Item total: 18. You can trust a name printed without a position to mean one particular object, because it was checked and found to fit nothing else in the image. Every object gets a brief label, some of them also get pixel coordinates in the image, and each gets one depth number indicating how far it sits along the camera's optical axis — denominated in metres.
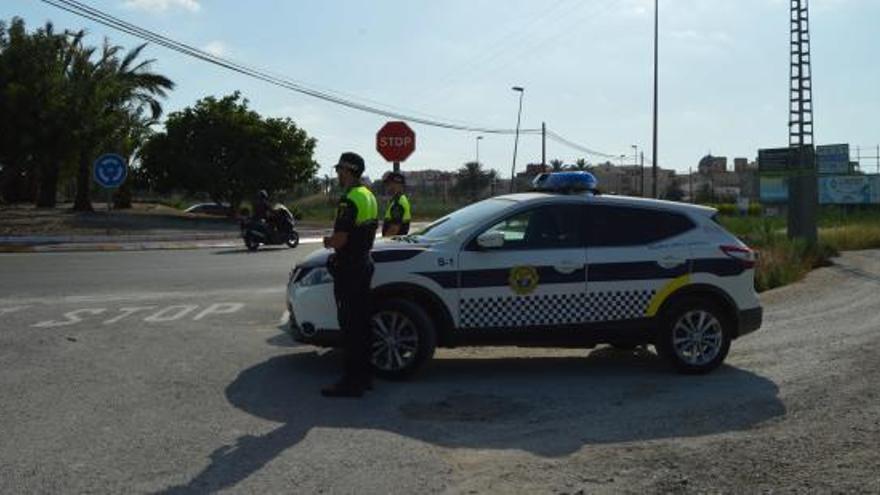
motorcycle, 25.06
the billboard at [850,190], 59.34
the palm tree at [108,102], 31.53
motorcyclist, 25.28
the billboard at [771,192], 59.25
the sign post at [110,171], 25.25
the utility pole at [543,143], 58.42
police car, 7.87
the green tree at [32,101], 29.78
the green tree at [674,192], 87.19
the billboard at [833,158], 32.59
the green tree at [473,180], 94.81
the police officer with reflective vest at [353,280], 7.32
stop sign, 13.59
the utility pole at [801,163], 20.19
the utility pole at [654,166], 36.19
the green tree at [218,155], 41.22
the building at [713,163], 139.62
